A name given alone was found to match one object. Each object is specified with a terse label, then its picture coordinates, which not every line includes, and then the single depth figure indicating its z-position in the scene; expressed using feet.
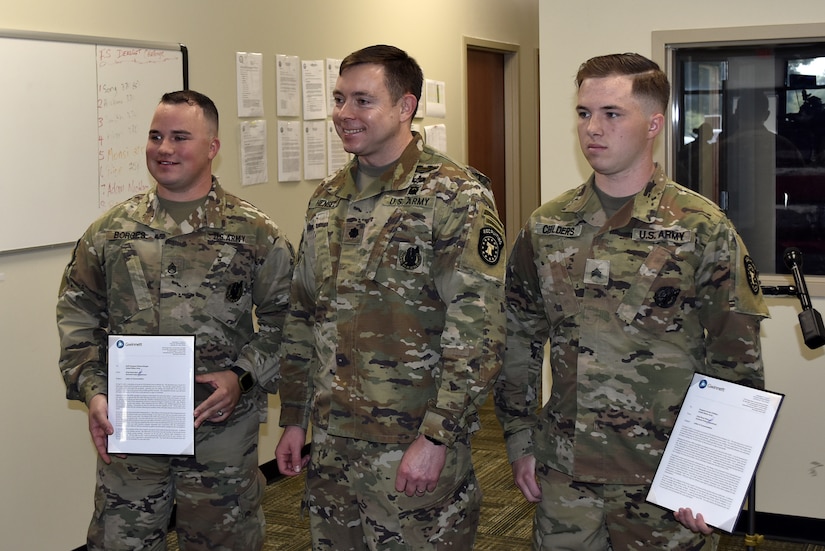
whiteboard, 11.61
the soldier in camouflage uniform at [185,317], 8.62
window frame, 12.17
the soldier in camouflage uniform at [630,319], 7.09
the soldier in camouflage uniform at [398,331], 7.20
